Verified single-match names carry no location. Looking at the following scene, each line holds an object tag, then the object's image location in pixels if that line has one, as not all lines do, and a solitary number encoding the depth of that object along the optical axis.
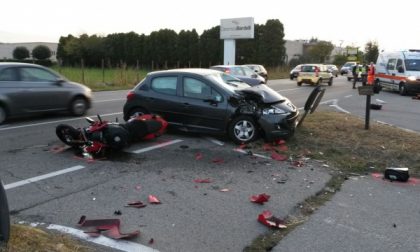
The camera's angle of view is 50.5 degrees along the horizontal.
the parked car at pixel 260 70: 32.84
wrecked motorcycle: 7.92
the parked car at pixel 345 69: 54.33
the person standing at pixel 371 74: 24.22
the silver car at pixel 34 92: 11.46
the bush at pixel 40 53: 70.19
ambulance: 23.64
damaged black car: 9.02
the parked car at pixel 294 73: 40.97
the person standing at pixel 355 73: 29.58
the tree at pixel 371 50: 72.75
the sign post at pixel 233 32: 50.09
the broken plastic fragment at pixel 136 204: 5.40
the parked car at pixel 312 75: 30.92
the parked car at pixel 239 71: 23.69
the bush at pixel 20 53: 73.62
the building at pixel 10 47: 98.19
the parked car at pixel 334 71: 48.92
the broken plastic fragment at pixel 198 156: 7.97
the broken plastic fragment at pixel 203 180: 6.52
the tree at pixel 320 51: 82.91
